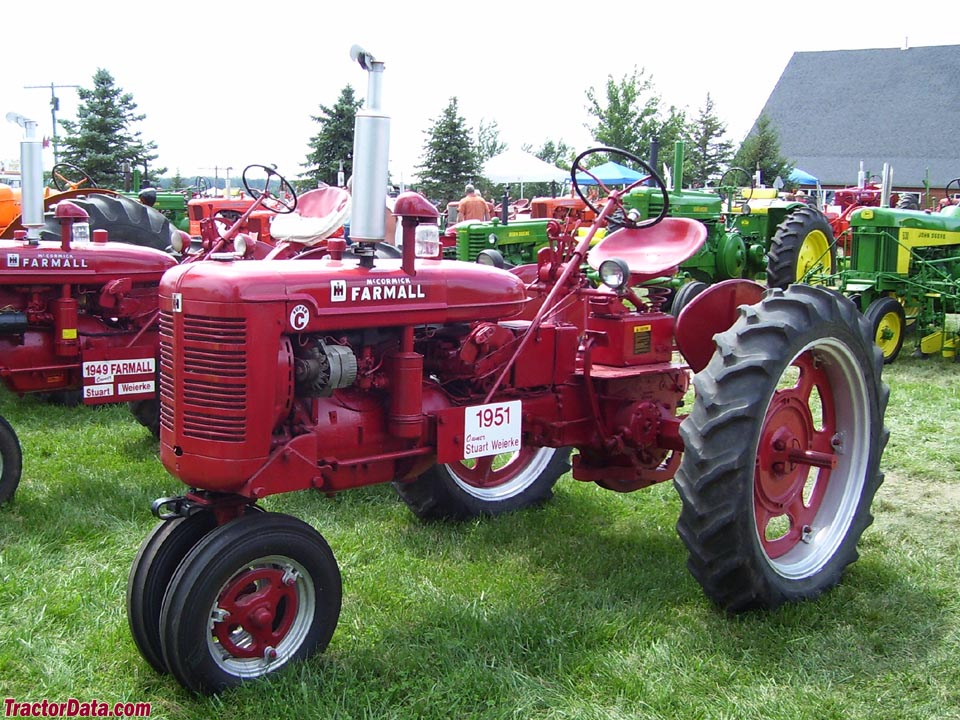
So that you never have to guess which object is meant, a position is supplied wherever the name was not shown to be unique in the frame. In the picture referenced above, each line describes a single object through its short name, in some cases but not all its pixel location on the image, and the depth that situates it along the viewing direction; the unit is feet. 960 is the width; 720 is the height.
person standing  57.67
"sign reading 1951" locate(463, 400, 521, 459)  11.96
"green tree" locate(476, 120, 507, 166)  172.04
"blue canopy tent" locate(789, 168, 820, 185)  114.02
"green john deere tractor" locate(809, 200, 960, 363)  29.81
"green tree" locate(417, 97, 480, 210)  104.68
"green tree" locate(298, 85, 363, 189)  84.79
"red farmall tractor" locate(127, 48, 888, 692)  9.93
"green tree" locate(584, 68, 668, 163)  116.98
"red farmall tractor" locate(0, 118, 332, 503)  17.94
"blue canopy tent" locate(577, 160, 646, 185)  86.94
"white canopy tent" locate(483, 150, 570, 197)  86.12
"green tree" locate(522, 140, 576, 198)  183.52
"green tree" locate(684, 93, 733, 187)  126.62
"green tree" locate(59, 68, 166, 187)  93.66
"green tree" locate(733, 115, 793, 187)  119.65
